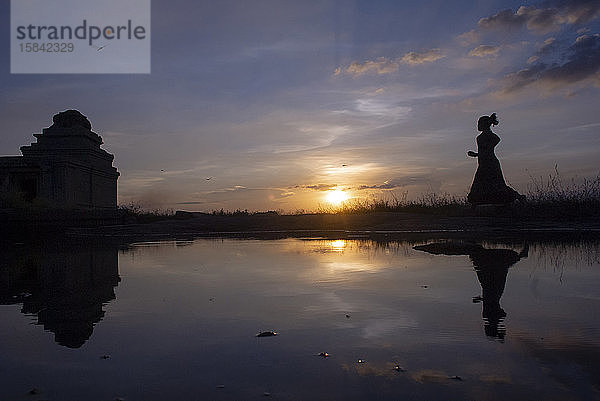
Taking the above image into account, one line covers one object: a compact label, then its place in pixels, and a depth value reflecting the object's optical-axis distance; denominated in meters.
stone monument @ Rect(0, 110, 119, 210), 23.06
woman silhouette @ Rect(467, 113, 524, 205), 16.33
